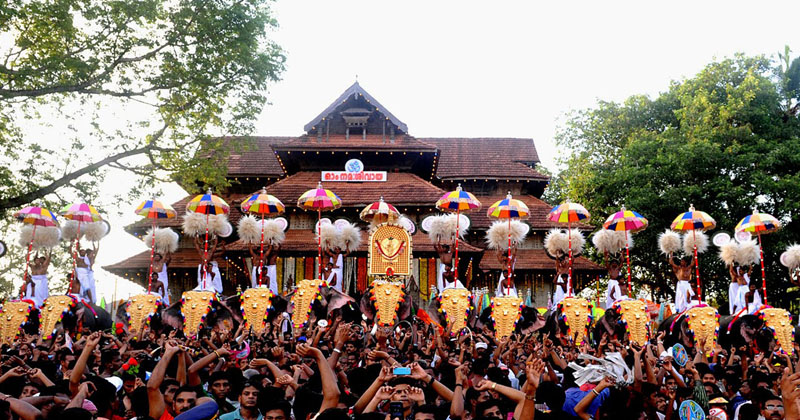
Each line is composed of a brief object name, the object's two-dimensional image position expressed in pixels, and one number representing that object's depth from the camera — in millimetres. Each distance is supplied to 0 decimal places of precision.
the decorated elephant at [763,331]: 12531
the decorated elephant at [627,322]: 12344
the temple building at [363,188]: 22281
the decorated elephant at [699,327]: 12445
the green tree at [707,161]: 24375
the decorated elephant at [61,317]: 11953
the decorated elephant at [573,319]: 12562
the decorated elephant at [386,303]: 11680
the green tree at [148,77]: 14445
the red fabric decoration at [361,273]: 22156
